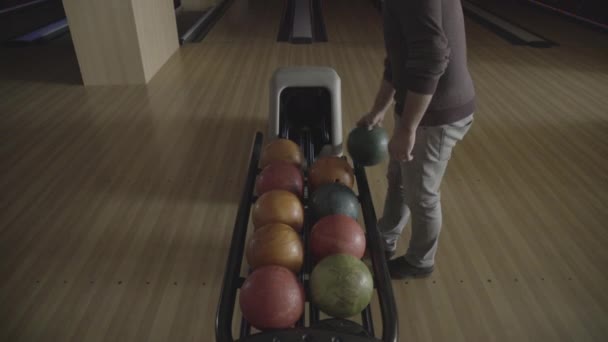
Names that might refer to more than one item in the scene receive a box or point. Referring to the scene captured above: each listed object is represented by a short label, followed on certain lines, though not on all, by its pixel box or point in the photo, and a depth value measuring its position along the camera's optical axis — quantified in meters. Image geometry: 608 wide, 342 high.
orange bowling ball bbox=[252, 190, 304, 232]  1.13
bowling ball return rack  0.81
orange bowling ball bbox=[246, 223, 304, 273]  1.00
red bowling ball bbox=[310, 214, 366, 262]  1.04
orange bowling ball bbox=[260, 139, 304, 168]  1.44
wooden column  3.00
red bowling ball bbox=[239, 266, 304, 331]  0.88
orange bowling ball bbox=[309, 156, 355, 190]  1.32
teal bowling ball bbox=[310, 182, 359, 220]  1.18
